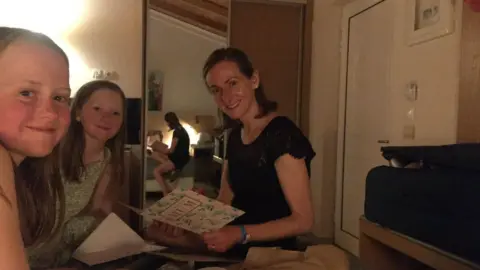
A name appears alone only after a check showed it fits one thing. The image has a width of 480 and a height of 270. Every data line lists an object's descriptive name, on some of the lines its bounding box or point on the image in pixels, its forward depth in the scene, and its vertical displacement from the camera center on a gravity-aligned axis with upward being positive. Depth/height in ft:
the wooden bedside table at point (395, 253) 2.46 -0.81
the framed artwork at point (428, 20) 5.95 +1.44
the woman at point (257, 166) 3.15 -0.37
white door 8.07 +0.32
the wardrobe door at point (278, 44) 9.54 +1.56
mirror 8.83 +0.55
